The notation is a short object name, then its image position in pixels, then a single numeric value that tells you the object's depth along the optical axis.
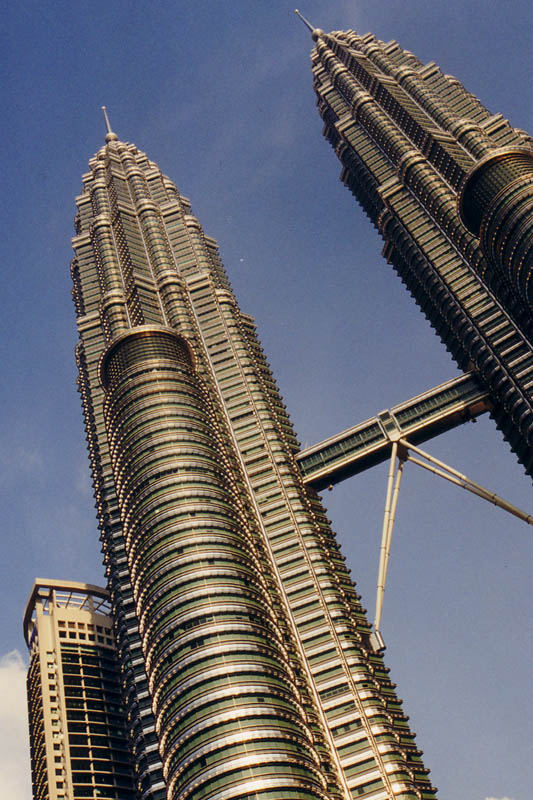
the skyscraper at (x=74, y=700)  123.56
